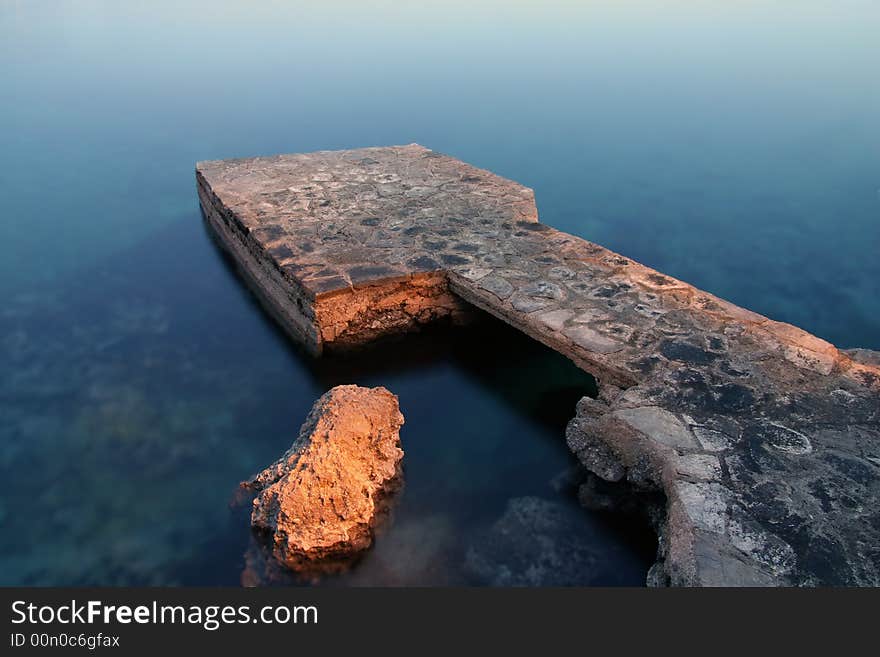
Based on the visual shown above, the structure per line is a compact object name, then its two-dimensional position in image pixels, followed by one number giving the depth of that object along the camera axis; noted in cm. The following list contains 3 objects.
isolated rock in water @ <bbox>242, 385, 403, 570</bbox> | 402
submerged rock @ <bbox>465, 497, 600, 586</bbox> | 395
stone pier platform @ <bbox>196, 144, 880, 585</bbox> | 339
